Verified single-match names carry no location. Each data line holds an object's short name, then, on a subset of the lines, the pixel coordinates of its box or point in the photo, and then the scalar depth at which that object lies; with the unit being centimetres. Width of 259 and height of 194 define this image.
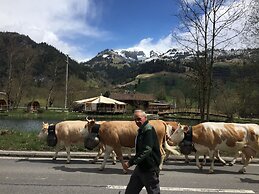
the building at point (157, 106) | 7154
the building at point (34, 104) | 5499
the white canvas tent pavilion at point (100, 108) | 5251
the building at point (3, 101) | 4901
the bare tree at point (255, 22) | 1478
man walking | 427
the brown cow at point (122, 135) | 770
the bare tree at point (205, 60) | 1116
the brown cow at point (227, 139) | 806
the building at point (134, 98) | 7243
